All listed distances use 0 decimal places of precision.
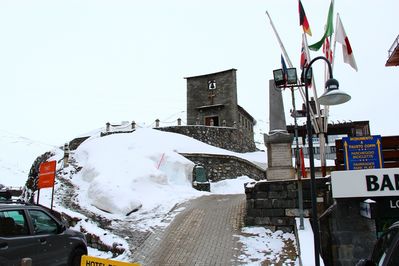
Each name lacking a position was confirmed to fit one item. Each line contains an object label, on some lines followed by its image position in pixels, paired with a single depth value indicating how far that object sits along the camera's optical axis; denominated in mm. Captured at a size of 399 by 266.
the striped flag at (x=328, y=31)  12531
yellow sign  4627
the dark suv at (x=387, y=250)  3525
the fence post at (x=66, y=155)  19397
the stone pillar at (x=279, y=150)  11961
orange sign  11462
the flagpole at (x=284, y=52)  13262
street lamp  5883
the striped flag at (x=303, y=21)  12859
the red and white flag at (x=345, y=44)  12041
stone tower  34344
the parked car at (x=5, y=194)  12164
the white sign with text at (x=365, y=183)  7574
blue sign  9508
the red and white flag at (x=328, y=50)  13133
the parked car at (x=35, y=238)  5616
